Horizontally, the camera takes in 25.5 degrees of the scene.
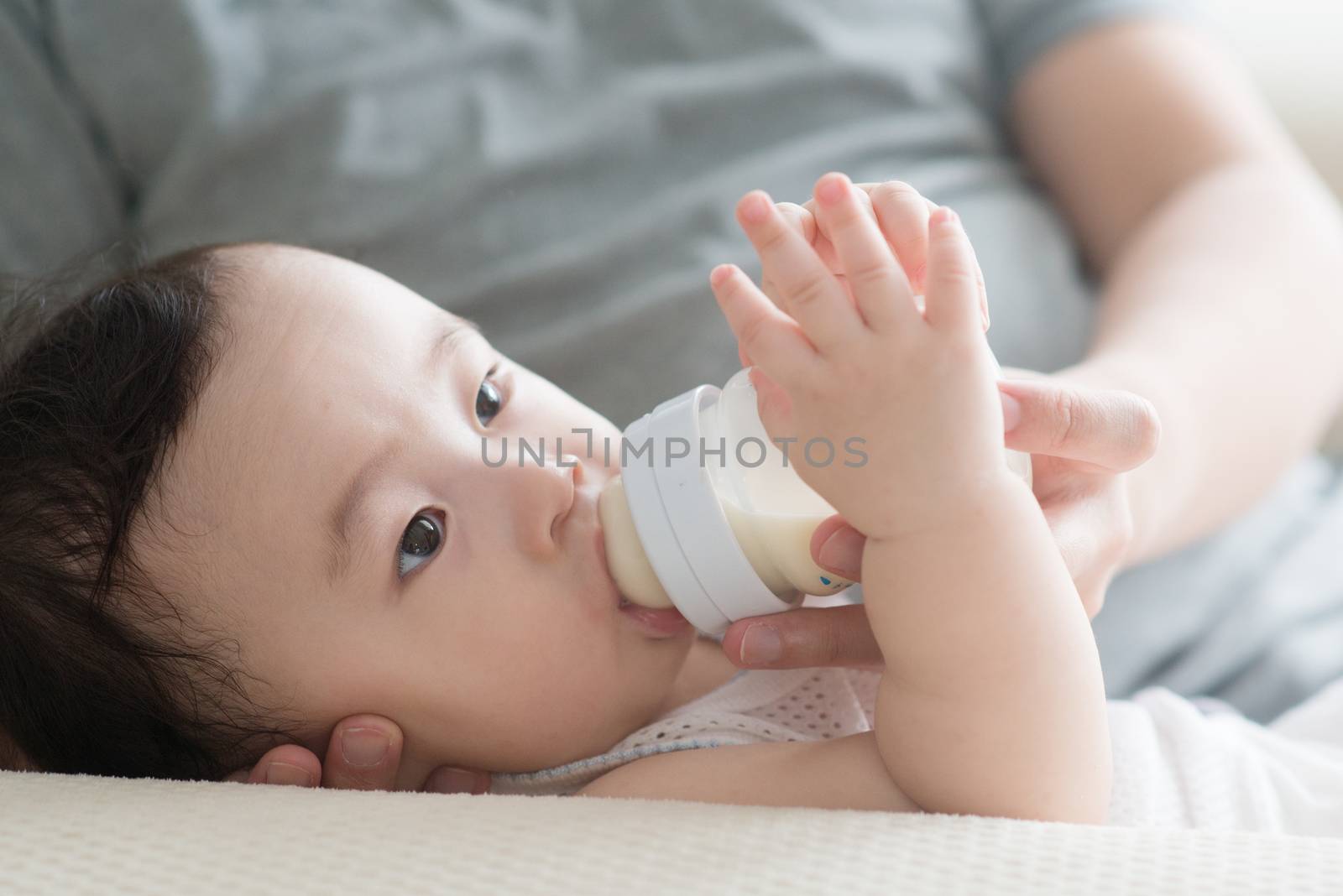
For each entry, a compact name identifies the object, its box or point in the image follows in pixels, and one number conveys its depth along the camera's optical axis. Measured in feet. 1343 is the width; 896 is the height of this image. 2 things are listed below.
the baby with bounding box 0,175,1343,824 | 2.84
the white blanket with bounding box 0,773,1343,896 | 2.50
